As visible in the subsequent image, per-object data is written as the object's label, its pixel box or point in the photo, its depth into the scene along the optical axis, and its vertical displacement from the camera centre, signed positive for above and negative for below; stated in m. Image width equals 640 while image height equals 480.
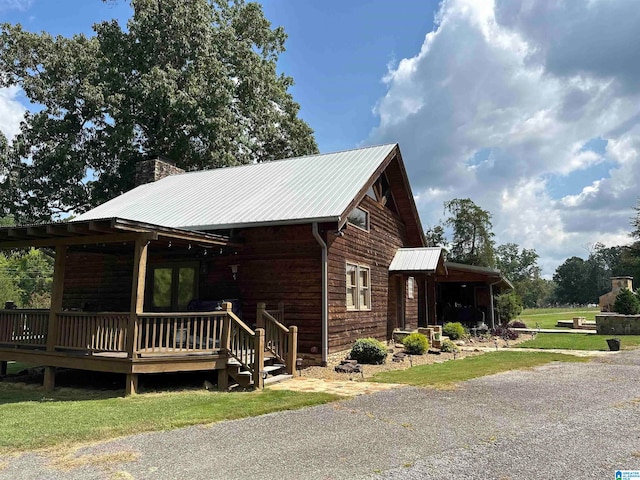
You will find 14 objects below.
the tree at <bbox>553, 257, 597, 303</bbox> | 93.56 +5.32
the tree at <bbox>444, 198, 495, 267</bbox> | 40.88 +6.49
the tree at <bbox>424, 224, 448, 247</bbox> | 43.19 +6.58
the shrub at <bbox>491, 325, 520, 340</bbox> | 20.23 -1.13
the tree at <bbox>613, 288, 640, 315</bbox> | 21.53 +0.21
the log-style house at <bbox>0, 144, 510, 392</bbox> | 8.98 +1.10
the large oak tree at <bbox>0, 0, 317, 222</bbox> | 24.31 +10.74
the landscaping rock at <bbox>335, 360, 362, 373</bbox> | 10.59 -1.36
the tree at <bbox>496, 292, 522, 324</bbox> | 25.33 -0.01
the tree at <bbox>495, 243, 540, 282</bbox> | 73.75 +7.46
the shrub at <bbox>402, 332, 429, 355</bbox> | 13.97 -1.08
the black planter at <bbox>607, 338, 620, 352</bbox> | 14.98 -1.20
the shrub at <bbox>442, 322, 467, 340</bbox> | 19.25 -0.96
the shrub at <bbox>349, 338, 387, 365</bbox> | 11.81 -1.13
